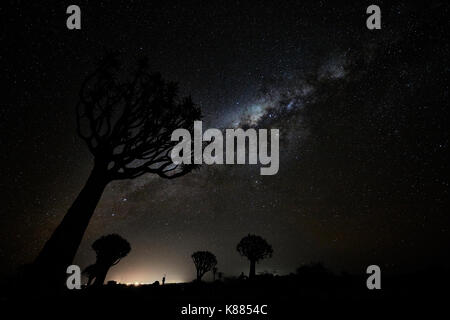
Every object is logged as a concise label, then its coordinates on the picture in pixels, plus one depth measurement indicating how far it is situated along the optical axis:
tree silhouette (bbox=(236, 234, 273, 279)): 27.67
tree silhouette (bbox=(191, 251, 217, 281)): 32.62
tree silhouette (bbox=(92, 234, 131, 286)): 20.70
